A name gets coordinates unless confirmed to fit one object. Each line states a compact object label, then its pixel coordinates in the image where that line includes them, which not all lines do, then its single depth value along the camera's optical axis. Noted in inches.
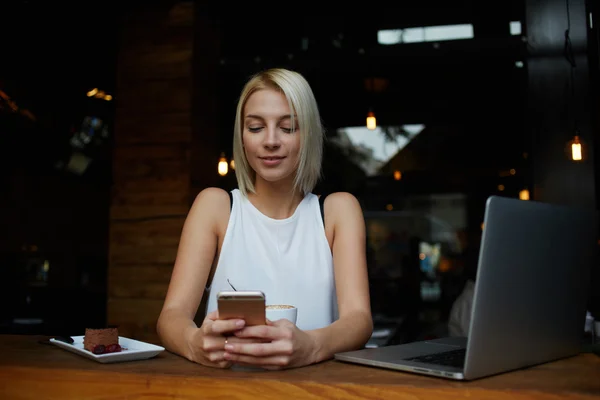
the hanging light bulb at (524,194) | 240.3
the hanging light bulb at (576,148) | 147.6
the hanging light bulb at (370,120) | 192.9
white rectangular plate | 46.0
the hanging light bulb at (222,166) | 172.7
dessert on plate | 48.4
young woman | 62.7
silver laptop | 37.4
